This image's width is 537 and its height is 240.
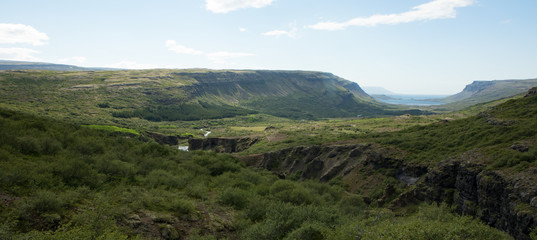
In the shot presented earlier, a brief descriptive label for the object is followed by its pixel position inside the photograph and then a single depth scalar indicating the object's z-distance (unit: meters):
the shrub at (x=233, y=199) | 27.61
